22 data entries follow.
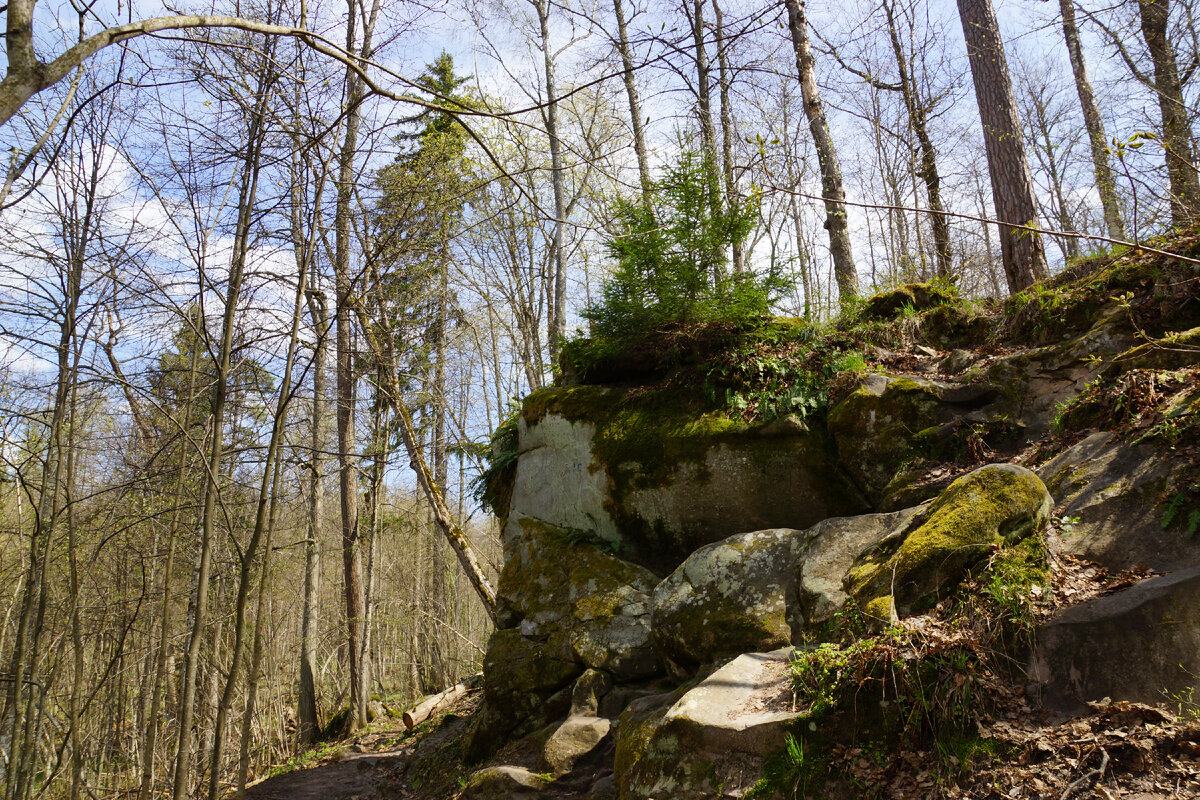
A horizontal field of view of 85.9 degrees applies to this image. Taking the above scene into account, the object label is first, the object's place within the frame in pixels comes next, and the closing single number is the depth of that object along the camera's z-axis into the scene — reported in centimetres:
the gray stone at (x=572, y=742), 495
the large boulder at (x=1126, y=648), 269
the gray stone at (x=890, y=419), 534
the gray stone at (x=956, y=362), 574
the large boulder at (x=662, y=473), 594
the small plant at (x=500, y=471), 827
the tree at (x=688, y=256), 657
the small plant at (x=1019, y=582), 317
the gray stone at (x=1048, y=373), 483
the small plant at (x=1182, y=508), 317
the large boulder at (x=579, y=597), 573
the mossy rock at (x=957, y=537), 353
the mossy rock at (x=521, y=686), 602
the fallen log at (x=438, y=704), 909
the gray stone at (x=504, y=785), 485
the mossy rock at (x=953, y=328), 639
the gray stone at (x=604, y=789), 434
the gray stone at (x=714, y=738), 338
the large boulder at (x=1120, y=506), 321
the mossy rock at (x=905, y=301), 677
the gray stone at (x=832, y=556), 416
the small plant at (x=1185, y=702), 255
